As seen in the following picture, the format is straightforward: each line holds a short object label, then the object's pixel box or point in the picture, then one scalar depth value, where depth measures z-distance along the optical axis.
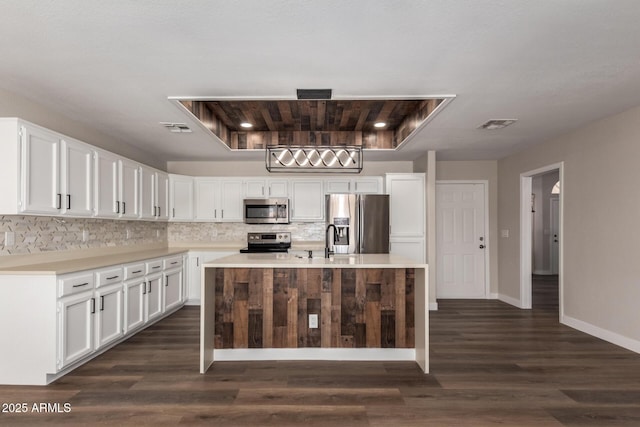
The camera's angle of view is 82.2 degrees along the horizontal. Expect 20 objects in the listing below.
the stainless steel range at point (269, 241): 5.95
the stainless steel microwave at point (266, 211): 5.87
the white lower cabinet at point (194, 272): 5.58
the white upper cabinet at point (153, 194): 4.84
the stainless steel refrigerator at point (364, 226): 5.42
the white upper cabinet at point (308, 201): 5.95
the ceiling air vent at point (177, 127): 4.01
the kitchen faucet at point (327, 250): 3.64
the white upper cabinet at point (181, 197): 5.82
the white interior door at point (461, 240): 6.22
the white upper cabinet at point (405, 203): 5.61
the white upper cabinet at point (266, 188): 5.96
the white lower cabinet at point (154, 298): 4.25
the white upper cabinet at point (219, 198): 5.99
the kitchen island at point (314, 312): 3.37
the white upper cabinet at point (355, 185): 5.96
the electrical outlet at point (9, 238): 3.05
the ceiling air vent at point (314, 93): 3.03
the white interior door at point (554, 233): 8.82
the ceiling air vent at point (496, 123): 3.90
